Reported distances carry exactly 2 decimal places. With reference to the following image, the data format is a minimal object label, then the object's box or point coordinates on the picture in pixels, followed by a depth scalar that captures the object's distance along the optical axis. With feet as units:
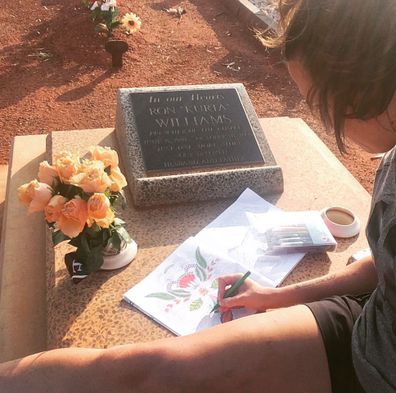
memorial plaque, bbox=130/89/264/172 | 7.89
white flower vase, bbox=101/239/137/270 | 6.49
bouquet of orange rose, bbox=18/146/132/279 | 5.55
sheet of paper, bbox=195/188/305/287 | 6.77
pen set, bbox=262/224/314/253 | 6.94
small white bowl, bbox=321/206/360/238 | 7.38
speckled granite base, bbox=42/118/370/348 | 5.92
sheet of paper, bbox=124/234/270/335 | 6.03
